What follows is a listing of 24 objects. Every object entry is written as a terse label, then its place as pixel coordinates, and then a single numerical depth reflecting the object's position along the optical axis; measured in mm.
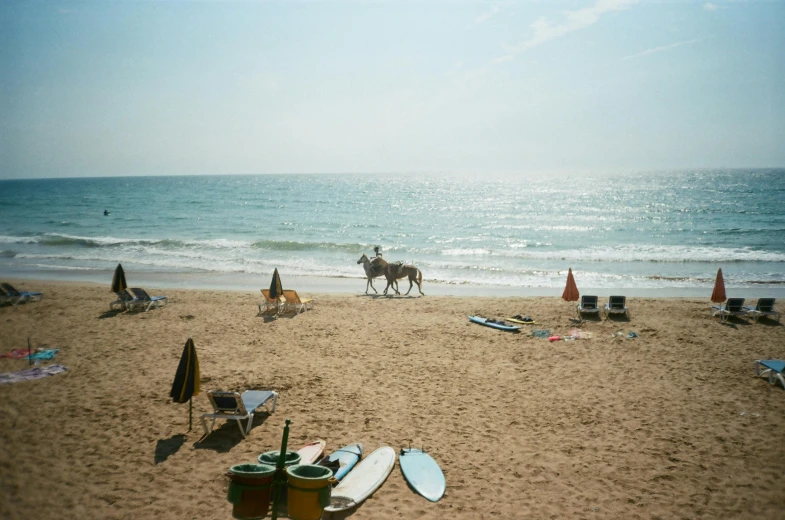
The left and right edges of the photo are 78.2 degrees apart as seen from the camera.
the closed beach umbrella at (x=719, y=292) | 14094
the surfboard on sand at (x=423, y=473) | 5867
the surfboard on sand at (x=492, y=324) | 12945
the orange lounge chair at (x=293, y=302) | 14955
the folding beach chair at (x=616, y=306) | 14126
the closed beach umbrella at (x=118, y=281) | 14211
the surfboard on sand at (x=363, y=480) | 5582
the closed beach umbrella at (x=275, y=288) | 14148
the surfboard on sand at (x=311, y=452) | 6210
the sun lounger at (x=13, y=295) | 15195
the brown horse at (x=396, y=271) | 18328
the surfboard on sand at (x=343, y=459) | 6109
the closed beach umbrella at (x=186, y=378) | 6930
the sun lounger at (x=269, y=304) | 14755
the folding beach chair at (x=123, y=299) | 14758
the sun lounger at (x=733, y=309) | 13727
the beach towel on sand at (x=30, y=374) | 8891
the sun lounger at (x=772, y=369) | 9070
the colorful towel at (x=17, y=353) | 10195
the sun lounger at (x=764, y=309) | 13523
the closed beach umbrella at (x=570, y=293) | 14242
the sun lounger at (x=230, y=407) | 7203
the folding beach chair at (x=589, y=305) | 14219
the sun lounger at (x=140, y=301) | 14891
